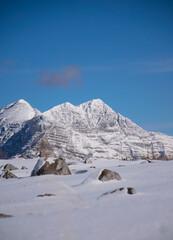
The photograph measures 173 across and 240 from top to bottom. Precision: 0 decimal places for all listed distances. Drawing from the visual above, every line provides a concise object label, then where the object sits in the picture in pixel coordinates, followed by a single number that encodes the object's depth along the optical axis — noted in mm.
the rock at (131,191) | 11633
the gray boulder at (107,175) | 16202
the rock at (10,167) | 32562
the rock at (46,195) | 12566
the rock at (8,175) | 24661
